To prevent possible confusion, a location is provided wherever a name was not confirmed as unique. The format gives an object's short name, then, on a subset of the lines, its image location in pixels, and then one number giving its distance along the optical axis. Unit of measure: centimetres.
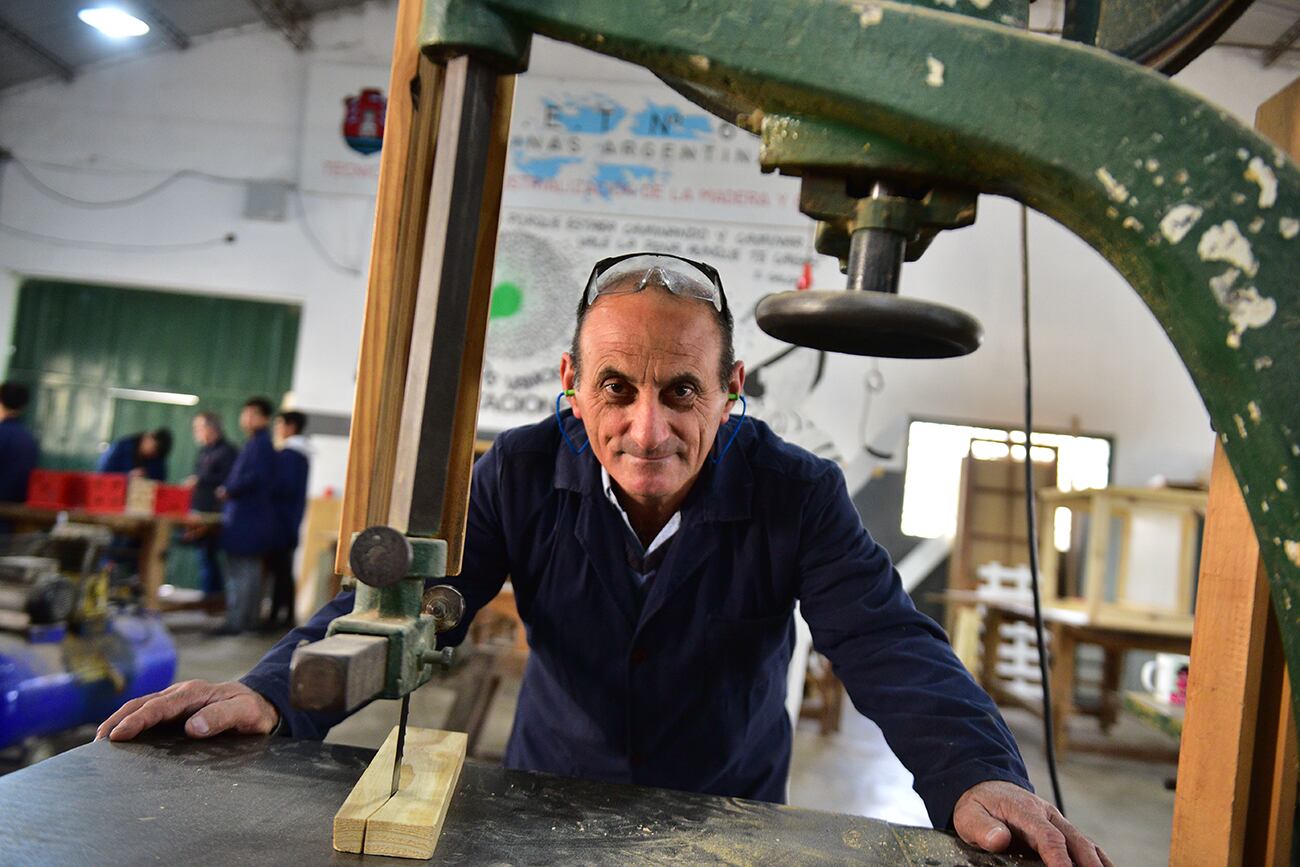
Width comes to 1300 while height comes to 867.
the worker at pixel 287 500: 559
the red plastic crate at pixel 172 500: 516
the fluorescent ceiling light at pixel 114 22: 616
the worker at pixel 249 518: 544
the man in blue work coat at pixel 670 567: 126
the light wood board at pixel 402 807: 77
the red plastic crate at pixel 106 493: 491
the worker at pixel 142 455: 602
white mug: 356
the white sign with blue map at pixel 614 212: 570
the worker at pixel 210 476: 600
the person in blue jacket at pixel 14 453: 471
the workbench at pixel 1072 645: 403
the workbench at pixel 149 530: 485
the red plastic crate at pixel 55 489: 477
